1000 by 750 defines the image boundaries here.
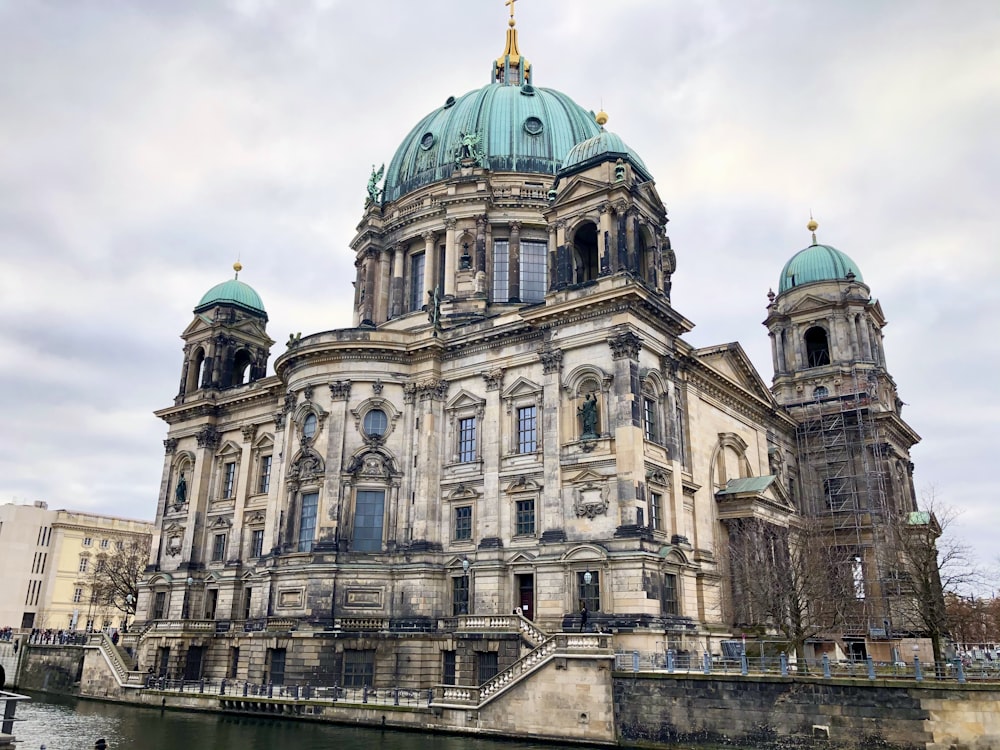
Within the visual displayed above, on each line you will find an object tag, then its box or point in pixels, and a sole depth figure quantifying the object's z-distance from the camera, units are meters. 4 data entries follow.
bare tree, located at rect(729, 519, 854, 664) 38.56
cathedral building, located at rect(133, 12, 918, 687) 38.38
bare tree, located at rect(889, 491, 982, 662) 37.81
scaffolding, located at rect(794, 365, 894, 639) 50.69
